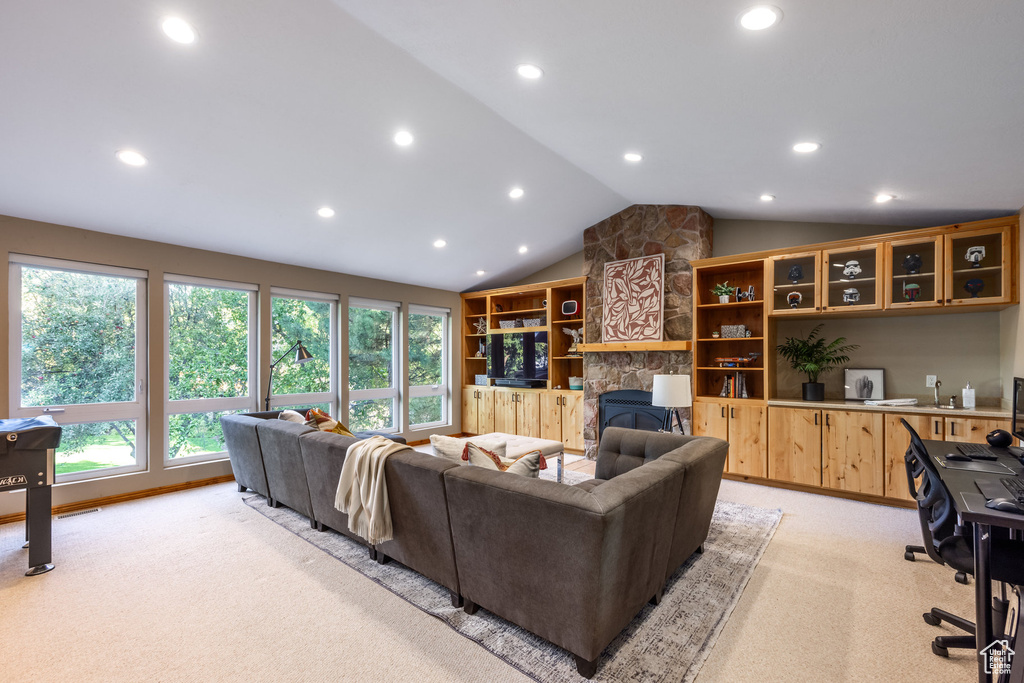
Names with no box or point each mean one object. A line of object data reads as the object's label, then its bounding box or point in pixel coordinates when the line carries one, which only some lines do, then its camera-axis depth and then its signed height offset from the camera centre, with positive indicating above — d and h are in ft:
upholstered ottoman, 13.62 -3.29
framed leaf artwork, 17.35 +1.53
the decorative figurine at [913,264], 12.76 +2.09
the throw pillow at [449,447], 8.63 -2.06
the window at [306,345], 17.47 -0.23
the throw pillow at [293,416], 13.73 -2.29
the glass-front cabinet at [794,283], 14.39 +1.79
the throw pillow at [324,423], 12.58 -2.30
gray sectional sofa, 5.89 -2.94
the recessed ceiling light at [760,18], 5.98 +4.29
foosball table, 9.14 -2.69
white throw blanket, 8.37 -2.86
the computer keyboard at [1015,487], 5.78 -2.03
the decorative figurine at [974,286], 12.14 +1.39
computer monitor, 9.22 -1.55
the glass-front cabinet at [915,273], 12.47 +1.82
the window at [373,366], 20.03 -1.19
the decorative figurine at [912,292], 12.76 +1.30
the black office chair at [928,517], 6.74 -2.70
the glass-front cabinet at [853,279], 13.34 +1.79
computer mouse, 5.38 -1.98
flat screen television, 21.62 -0.96
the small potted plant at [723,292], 16.03 +1.65
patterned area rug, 6.38 -4.59
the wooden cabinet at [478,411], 23.29 -3.68
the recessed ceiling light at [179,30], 7.24 +5.00
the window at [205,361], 15.05 -0.71
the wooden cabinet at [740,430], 15.11 -3.11
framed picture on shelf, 14.53 -1.45
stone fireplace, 16.80 +2.55
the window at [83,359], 12.50 -0.54
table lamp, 14.61 -1.69
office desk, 5.23 -2.46
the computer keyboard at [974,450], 8.35 -2.10
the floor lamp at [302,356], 15.94 -0.56
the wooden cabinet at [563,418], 20.43 -3.56
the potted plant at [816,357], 14.84 -0.60
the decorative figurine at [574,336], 21.18 +0.16
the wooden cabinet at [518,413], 21.54 -3.52
